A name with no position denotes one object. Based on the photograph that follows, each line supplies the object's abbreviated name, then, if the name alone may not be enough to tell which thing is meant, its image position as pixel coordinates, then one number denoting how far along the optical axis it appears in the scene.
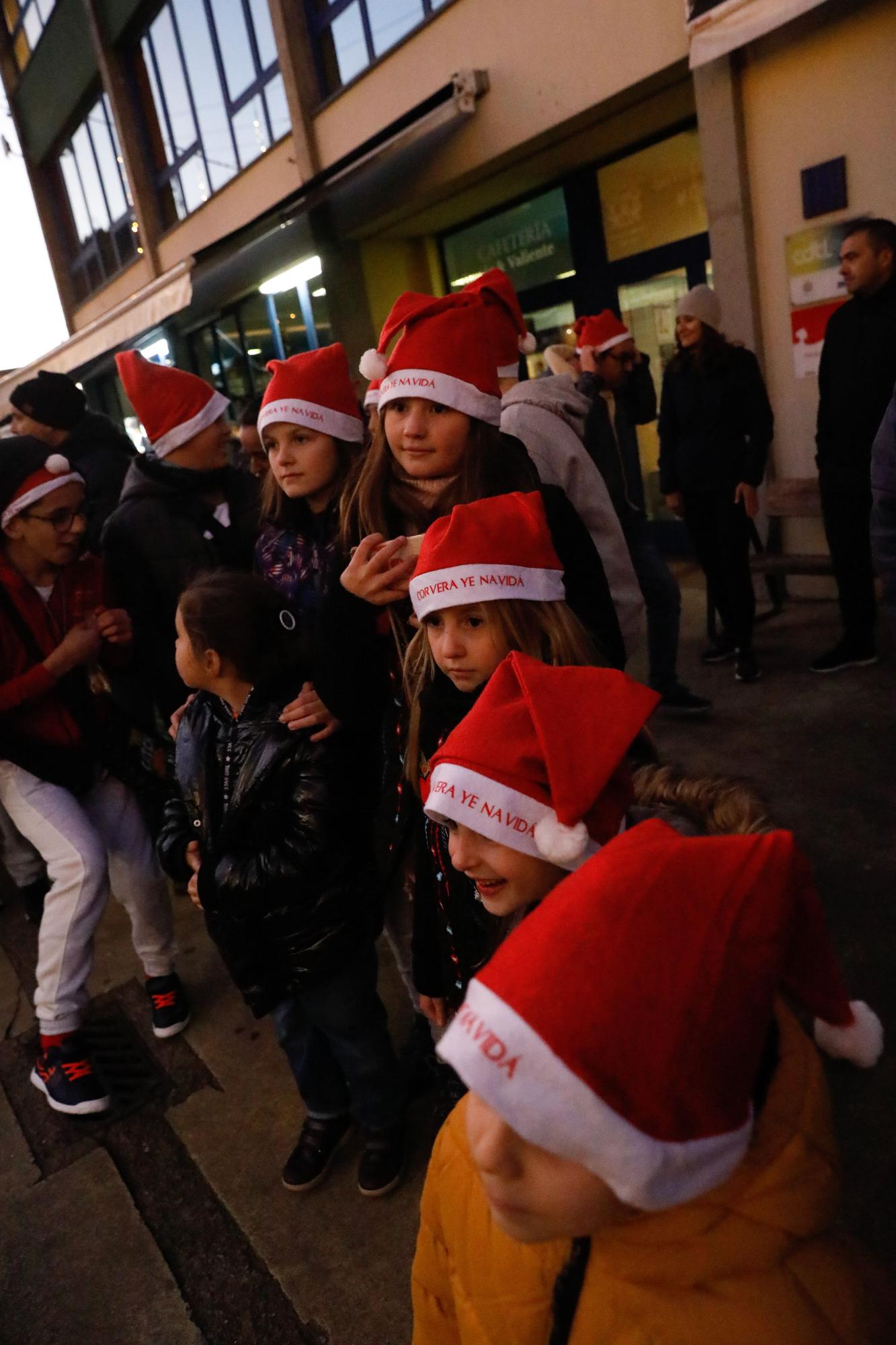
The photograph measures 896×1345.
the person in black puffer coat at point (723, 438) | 4.94
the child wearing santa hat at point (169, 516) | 3.12
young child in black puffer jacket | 2.08
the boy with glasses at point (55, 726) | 2.82
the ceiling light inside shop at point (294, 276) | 9.87
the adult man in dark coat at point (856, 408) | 4.06
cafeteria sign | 8.14
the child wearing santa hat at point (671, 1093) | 0.75
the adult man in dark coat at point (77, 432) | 3.88
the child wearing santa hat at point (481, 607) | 1.68
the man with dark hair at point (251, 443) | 4.44
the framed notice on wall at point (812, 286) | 5.41
